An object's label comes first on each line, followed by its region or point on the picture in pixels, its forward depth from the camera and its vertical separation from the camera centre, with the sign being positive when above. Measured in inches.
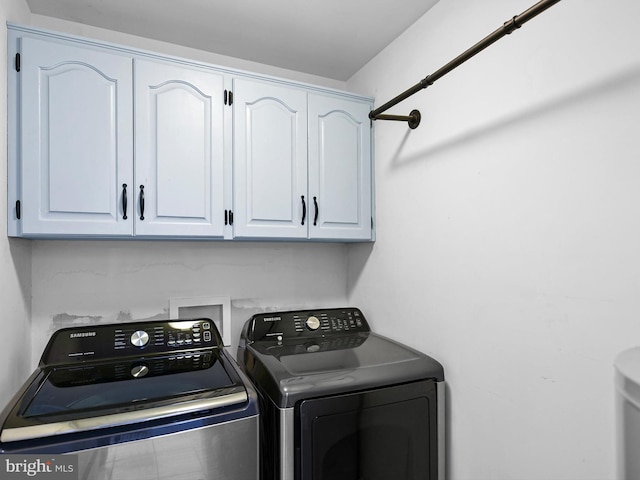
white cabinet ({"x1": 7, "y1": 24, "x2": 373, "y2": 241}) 54.1 +16.7
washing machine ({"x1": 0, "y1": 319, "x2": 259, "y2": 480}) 38.1 -19.6
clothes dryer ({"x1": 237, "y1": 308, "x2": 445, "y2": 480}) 49.6 -25.2
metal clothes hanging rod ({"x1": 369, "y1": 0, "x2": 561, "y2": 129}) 36.4 +23.6
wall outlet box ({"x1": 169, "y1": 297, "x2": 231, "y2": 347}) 75.5 -14.6
